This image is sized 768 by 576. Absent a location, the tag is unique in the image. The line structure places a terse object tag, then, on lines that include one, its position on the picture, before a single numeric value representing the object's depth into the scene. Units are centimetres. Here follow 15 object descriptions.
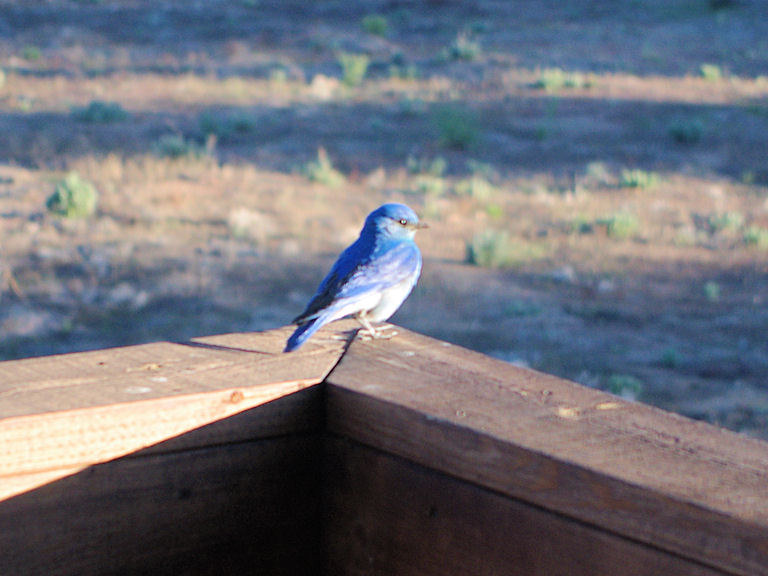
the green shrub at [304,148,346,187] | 1362
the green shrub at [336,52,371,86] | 2222
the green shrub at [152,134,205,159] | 1439
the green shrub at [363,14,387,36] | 3050
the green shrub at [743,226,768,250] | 1194
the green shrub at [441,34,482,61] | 2503
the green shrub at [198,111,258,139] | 1675
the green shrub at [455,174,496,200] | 1368
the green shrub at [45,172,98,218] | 1109
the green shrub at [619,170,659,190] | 1463
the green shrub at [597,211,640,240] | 1208
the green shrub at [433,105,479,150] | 1714
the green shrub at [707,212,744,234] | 1260
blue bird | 219
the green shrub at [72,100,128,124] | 1686
